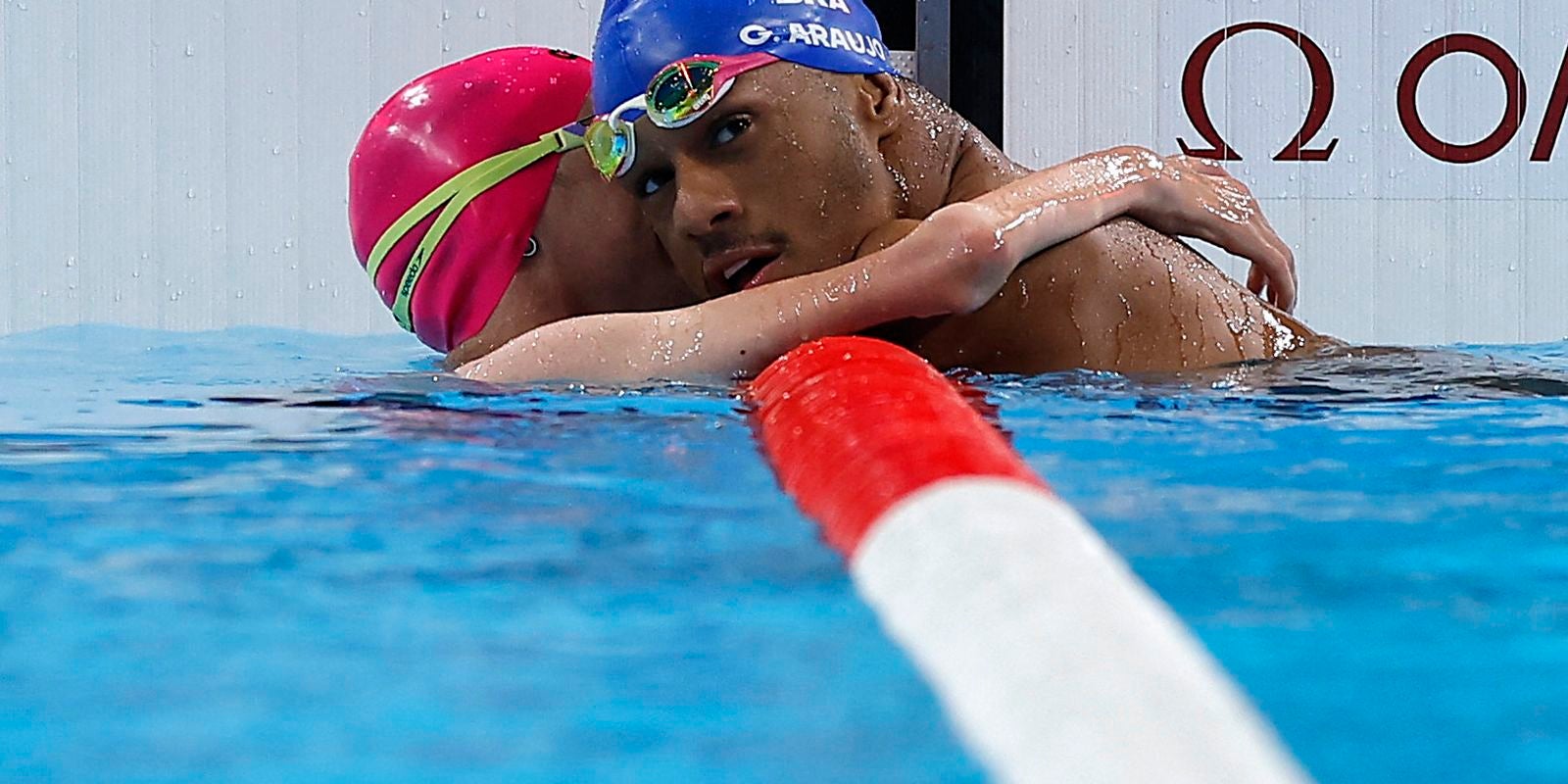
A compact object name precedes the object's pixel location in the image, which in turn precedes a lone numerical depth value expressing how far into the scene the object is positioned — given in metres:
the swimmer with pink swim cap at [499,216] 5.98
